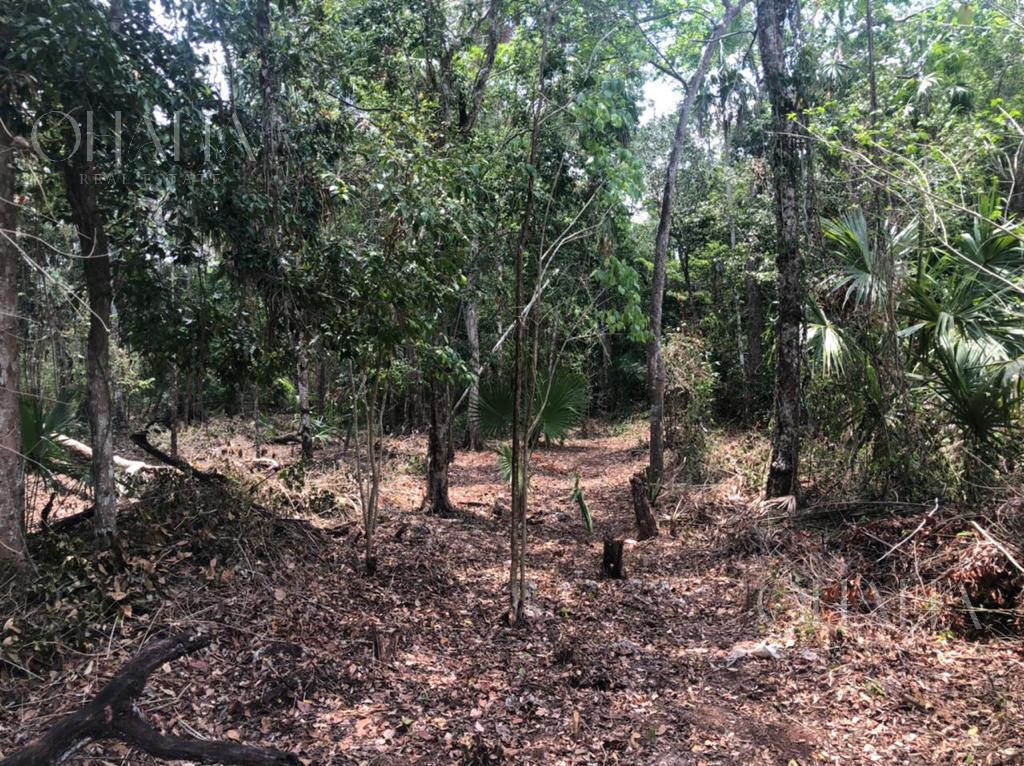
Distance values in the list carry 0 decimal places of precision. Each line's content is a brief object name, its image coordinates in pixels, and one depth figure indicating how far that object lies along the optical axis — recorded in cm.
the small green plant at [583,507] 779
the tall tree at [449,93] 812
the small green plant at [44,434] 518
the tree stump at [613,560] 656
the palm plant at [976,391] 548
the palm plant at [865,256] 616
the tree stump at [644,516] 803
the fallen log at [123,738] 276
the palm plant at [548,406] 955
